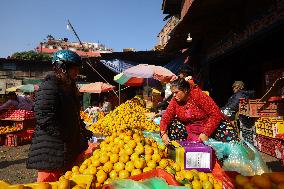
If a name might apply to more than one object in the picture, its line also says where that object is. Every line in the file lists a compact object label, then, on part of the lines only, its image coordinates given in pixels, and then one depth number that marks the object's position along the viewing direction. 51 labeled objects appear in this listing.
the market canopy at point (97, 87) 11.06
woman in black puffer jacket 1.82
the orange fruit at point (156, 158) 1.85
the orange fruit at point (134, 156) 1.84
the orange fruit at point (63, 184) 1.29
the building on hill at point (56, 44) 37.49
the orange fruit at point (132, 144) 1.95
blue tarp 9.52
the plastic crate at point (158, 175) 1.37
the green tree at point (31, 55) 26.15
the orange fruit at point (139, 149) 1.91
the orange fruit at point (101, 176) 1.66
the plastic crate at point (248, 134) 4.72
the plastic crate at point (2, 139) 6.70
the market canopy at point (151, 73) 6.25
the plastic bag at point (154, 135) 2.82
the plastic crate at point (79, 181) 1.30
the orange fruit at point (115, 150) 1.94
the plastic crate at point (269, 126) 3.80
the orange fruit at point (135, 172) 1.70
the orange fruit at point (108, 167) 1.77
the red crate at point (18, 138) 6.56
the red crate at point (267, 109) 2.19
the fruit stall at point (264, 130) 3.59
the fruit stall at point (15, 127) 6.58
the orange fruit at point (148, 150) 1.90
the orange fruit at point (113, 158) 1.85
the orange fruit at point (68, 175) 1.68
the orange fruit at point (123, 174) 1.67
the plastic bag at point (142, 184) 1.27
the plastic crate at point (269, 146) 3.69
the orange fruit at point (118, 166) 1.77
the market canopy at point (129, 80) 7.35
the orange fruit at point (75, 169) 1.78
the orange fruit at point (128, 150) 1.90
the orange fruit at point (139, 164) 1.76
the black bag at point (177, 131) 2.74
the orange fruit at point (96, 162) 1.81
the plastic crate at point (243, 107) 4.43
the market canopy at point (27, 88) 15.04
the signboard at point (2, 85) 19.98
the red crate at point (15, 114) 6.72
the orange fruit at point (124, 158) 1.84
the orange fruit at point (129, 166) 1.75
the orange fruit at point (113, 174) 1.71
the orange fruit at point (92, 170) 1.70
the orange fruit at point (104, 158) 1.85
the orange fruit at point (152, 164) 1.79
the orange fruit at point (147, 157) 1.85
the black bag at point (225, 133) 2.60
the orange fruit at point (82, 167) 1.78
